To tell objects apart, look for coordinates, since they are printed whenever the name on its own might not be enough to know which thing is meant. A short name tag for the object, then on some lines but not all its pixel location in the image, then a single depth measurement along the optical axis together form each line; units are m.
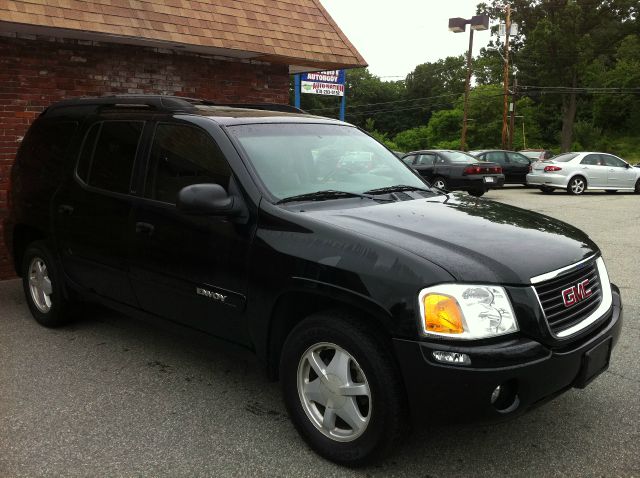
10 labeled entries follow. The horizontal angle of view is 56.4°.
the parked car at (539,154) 28.20
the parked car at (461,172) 17.11
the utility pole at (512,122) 42.12
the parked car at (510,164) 21.23
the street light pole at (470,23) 30.67
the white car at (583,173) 19.09
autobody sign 19.47
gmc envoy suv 2.59
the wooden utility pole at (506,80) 35.83
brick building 6.96
